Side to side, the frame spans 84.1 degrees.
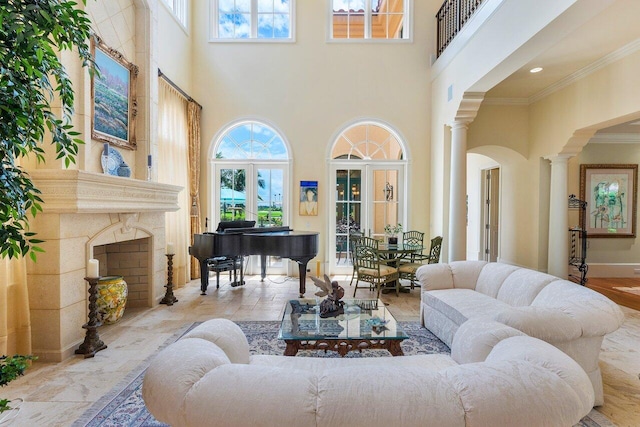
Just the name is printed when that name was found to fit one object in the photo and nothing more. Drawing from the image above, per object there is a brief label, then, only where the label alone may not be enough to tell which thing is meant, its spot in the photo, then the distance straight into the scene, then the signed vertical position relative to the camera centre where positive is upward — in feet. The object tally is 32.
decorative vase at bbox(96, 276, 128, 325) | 13.19 -3.38
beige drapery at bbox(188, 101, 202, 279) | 22.13 +2.09
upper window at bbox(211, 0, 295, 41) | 24.02 +12.94
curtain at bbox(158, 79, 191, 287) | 18.95 +2.68
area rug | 7.66 -4.55
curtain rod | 18.60 +7.02
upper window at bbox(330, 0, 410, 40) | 24.22 +13.10
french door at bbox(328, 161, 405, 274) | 24.39 +0.49
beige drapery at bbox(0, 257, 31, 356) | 9.77 -2.86
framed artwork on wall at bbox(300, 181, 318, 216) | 23.86 +0.87
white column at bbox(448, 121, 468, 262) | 18.85 +0.98
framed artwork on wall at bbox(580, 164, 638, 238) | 23.25 +0.78
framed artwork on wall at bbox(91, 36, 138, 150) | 13.17 +4.46
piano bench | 19.31 -3.01
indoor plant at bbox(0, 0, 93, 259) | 4.42 +1.77
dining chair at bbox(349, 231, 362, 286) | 19.52 -1.62
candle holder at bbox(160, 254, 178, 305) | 16.89 -3.71
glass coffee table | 9.20 -3.27
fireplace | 10.51 -0.97
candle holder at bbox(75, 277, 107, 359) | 11.07 -3.78
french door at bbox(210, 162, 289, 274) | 24.13 +1.00
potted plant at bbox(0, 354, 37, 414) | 4.90 -2.22
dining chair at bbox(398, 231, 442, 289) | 18.76 -2.93
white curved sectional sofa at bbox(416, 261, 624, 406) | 7.73 -2.57
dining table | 18.68 -2.28
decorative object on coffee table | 10.83 -2.75
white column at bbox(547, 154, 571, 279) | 19.69 -0.65
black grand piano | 17.13 -1.72
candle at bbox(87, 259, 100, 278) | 11.27 -1.90
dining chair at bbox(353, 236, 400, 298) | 18.01 -3.02
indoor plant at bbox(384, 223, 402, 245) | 21.48 -1.26
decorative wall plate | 13.44 +1.87
